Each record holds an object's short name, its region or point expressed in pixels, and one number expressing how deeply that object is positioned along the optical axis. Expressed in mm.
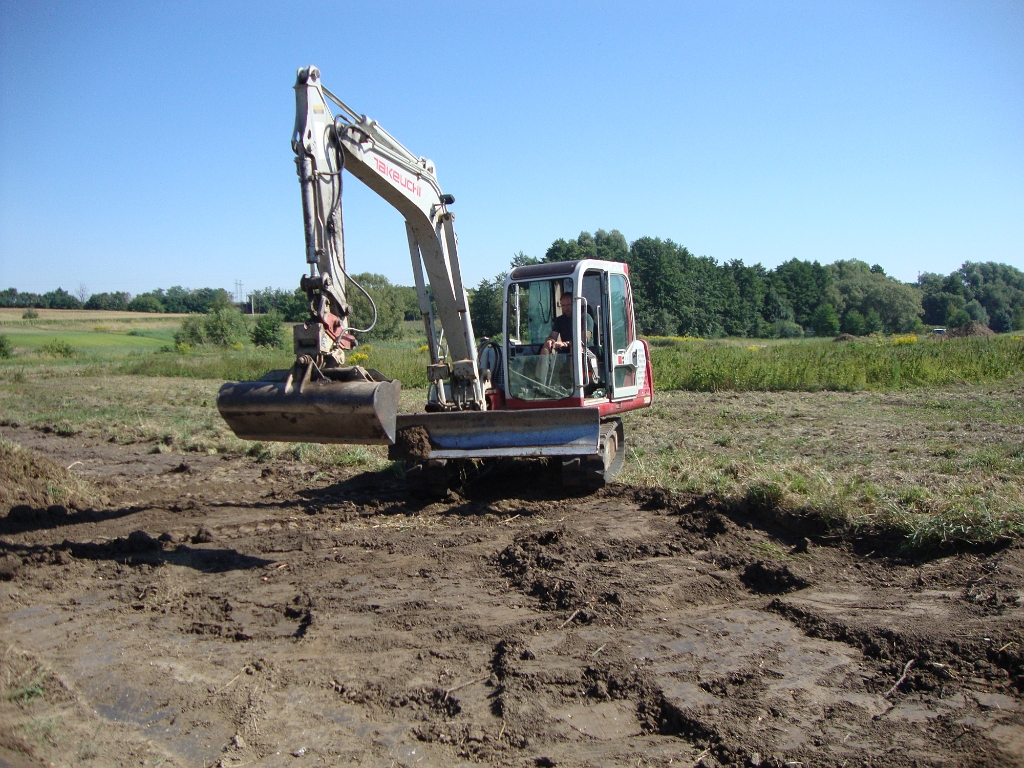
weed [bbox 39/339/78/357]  38281
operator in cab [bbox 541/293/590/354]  8359
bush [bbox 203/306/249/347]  43094
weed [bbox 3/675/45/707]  3627
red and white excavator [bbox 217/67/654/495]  5531
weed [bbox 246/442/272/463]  10617
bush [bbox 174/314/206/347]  43281
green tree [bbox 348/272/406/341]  49281
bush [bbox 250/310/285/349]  41250
